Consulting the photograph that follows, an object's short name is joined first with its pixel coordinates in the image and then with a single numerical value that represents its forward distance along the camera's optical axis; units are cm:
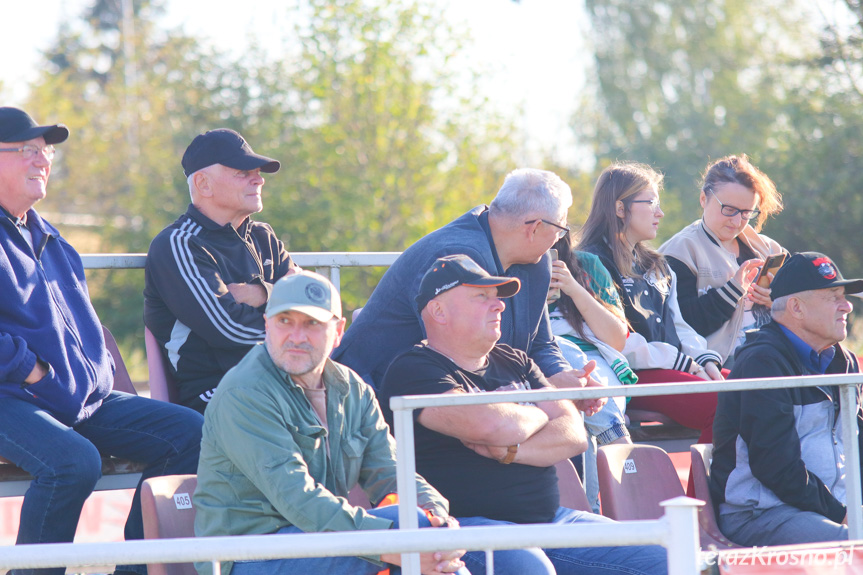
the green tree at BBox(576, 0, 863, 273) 2877
